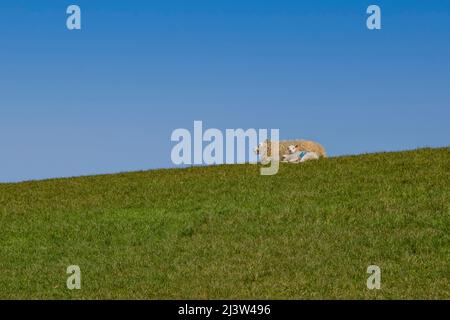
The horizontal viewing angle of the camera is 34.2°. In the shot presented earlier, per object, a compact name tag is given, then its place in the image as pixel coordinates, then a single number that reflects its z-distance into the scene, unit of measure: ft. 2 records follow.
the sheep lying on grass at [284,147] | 134.21
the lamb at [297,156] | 124.36
